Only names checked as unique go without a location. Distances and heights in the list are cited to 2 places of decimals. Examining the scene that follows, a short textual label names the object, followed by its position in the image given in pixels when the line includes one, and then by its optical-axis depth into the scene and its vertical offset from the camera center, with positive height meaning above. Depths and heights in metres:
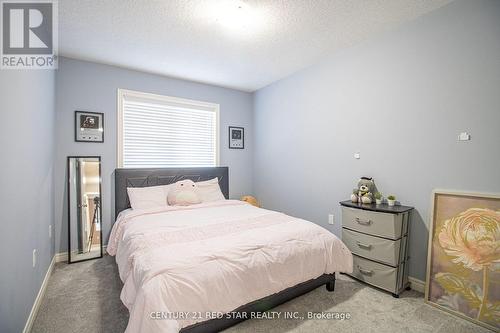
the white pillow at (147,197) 3.17 -0.59
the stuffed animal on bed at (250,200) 4.21 -0.76
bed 1.41 -0.79
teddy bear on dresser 2.60 -0.33
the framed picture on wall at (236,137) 4.41 +0.39
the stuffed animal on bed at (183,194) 3.25 -0.55
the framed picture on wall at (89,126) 3.12 +0.36
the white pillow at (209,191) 3.65 -0.55
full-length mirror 3.05 -0.74
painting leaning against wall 1.81 -0.77
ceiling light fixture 2.07 +1.36
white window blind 3.52 +0.40
